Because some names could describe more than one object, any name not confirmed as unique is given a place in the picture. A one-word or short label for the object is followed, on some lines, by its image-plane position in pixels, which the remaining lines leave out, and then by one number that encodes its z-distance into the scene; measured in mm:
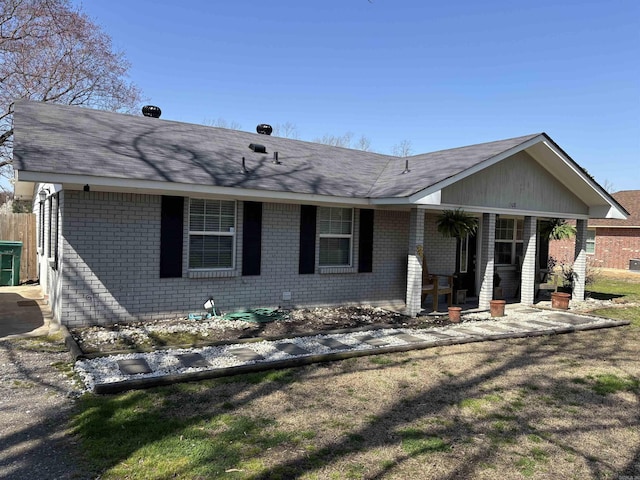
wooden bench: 10531
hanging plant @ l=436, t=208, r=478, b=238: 10586
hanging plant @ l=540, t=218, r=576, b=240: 14430
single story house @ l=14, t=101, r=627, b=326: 7879
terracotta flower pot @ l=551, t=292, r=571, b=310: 11695
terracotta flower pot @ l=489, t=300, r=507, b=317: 10359
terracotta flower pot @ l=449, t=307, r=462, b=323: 9617
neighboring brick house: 25266
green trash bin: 14000
